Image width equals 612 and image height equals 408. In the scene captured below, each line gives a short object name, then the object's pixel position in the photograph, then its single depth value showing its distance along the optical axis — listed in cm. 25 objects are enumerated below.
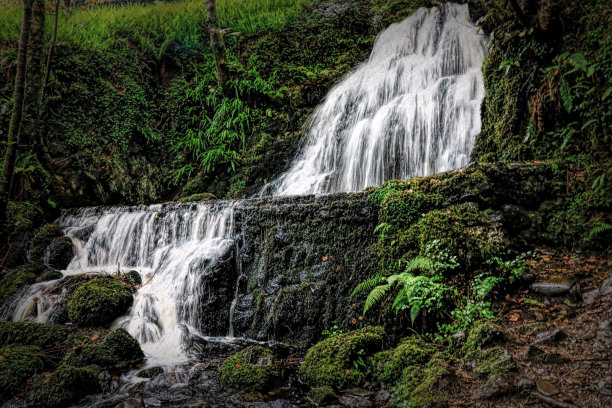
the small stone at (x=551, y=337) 282
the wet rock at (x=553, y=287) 325
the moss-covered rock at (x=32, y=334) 496
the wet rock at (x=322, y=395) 332
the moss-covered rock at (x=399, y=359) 331
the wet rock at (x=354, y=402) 312
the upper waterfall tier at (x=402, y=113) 793
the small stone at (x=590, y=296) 304
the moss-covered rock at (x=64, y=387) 360
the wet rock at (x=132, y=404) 348
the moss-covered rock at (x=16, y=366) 386
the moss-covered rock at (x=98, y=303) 558
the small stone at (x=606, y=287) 300
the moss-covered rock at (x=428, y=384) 276
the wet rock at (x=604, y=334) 259
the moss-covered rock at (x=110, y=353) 447
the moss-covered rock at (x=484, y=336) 302
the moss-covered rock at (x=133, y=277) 677
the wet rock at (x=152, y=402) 359
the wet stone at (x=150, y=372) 429
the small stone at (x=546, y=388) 233
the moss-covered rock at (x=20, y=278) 684
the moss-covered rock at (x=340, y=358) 354
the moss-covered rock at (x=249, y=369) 376
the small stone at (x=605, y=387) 218
